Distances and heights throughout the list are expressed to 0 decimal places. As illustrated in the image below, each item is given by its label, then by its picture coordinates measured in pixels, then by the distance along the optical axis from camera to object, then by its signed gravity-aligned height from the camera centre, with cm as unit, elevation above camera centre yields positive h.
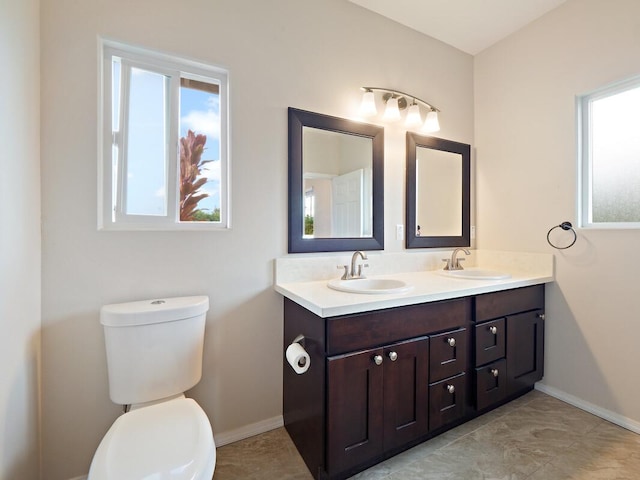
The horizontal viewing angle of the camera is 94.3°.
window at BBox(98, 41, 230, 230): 138 +49
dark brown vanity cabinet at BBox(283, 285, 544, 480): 124 -67
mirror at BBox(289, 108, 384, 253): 172 +35
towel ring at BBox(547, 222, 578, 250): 190 +7
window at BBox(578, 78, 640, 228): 171 +50
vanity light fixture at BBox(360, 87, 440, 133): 191 +89
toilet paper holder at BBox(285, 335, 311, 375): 125 -51
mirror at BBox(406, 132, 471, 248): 214 +36
